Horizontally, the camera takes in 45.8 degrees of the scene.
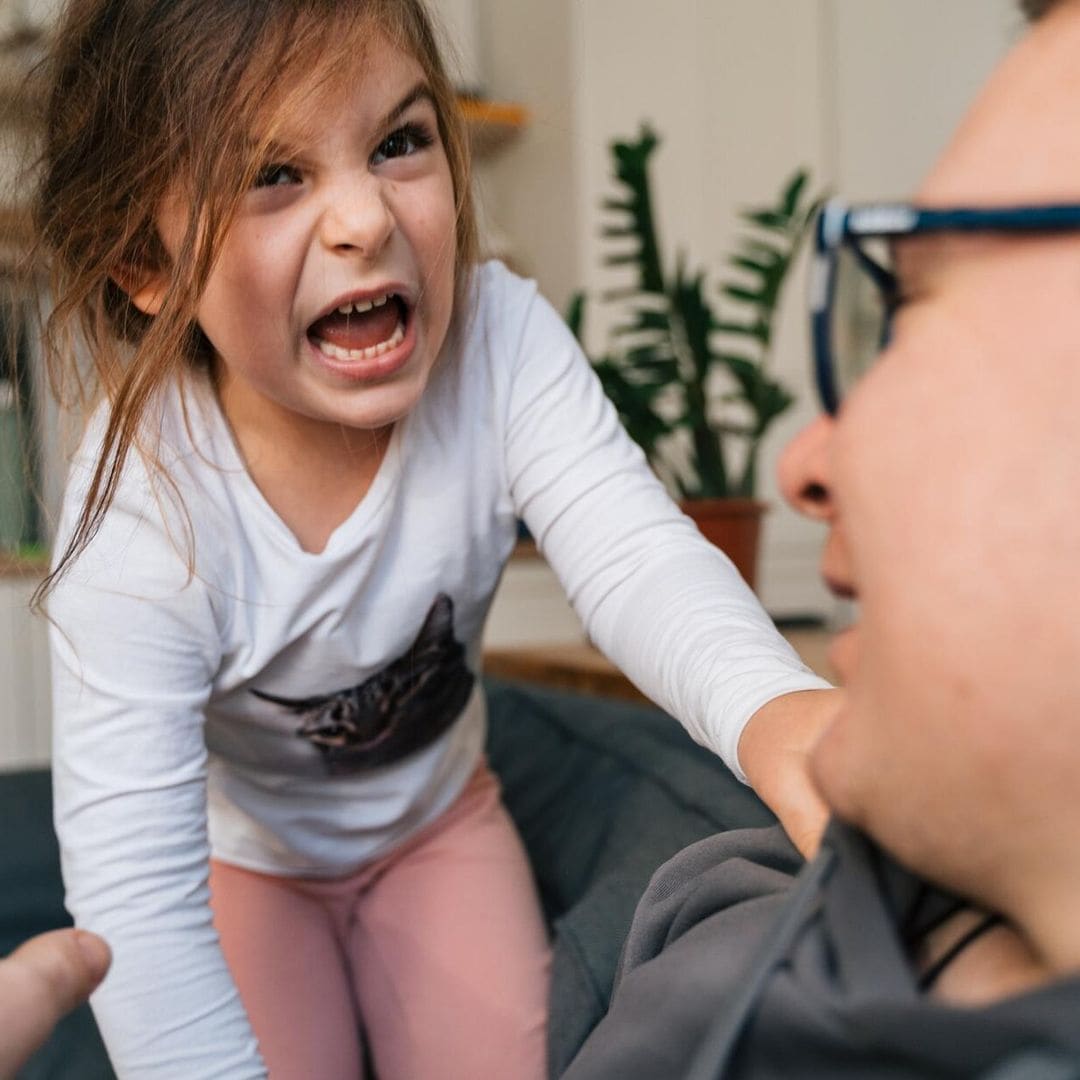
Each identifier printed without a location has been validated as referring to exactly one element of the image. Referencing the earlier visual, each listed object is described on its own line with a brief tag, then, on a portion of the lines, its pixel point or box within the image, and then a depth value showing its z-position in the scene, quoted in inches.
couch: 28.6
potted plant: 67.4
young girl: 29.0
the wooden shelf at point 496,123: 87.3
